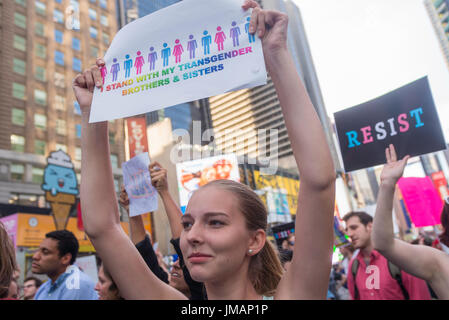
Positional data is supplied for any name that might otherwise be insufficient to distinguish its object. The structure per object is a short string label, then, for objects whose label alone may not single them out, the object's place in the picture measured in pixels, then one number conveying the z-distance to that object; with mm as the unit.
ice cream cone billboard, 14352
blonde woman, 1295
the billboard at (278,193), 31808
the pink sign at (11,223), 14705
